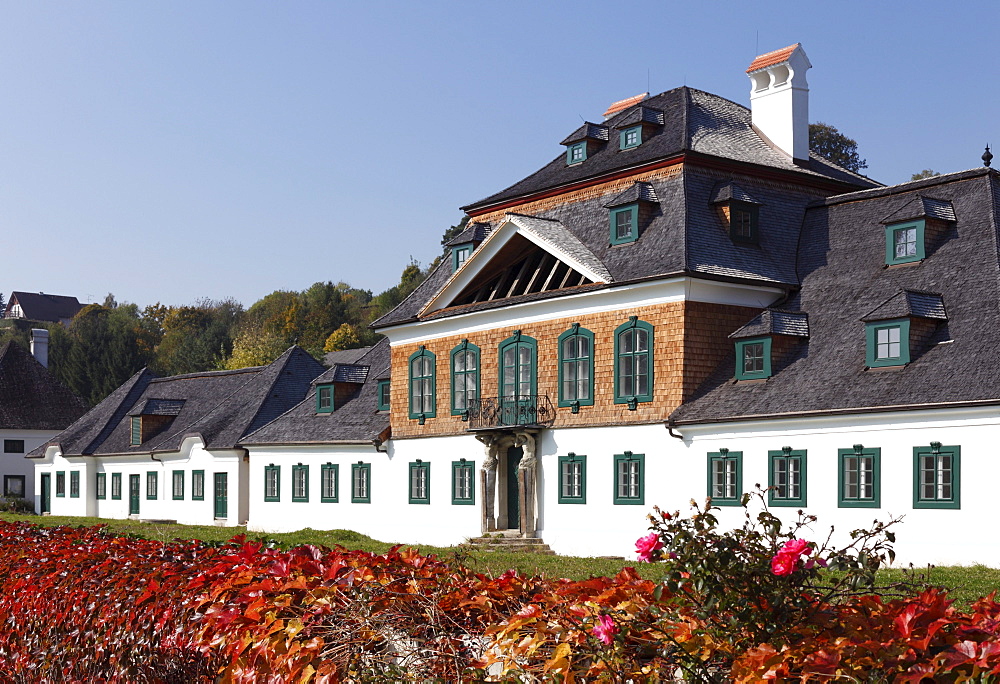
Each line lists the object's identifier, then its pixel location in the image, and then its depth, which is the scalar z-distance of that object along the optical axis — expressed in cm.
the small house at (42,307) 15662
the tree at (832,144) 7931
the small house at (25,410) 6600
